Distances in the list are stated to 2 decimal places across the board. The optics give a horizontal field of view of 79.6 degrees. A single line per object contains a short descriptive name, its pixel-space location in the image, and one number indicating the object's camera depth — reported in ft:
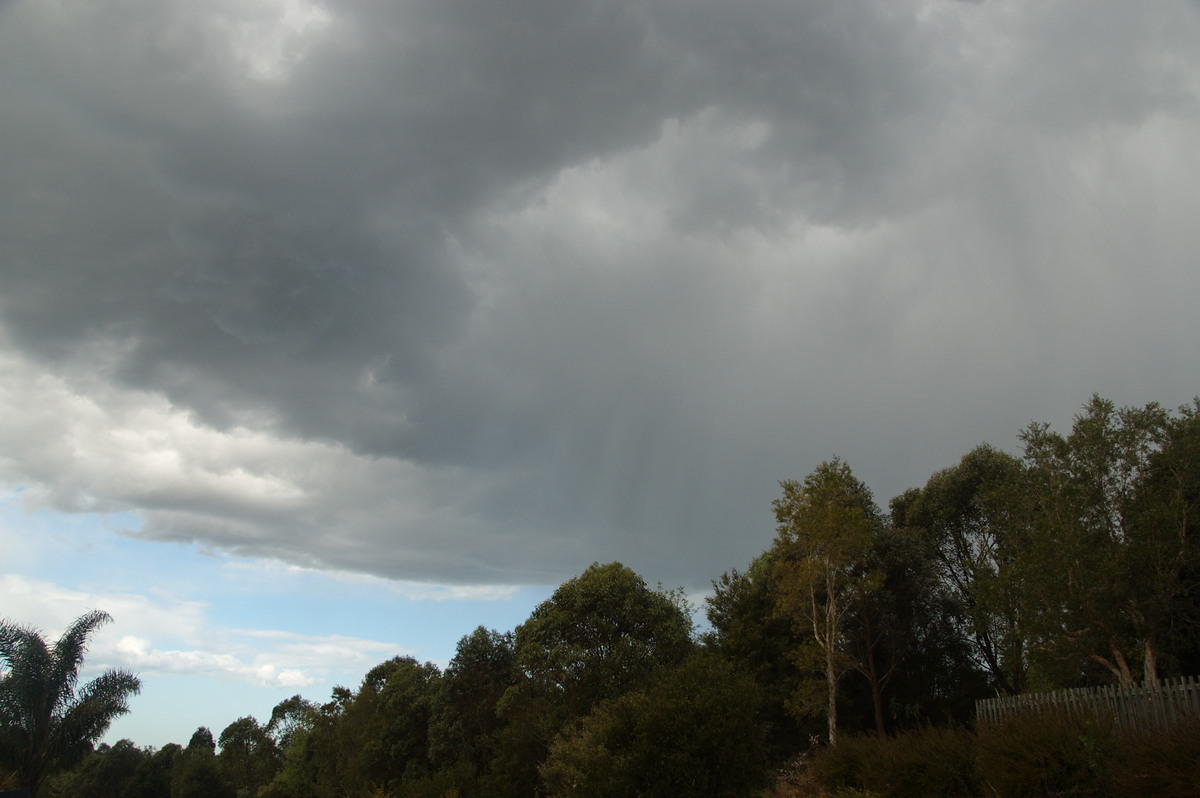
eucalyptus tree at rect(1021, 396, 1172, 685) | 75.56
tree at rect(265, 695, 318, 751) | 396.78
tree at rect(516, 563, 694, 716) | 132.26
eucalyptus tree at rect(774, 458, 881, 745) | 115.85
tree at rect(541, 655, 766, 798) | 77.77
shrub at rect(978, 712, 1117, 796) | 45.78
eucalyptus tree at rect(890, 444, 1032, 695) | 106.63
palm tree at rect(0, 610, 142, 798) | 127.75
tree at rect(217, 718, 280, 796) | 411.95
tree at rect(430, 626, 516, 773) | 181.47
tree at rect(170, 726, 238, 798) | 335.88
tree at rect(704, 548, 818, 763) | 141.76
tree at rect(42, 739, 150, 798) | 322.96
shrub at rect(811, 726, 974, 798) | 57.72
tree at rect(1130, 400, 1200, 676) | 74.79
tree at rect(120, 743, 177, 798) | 324.60
